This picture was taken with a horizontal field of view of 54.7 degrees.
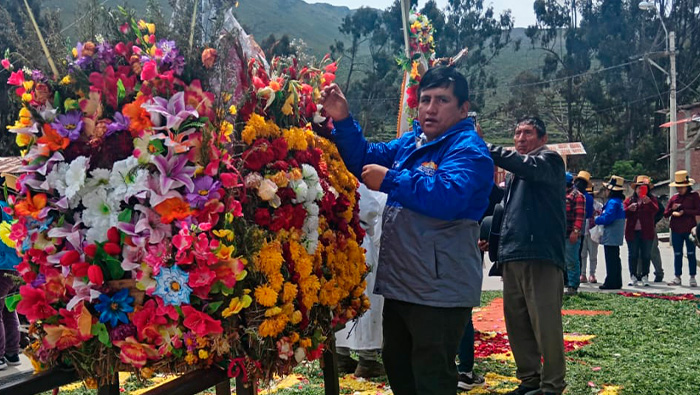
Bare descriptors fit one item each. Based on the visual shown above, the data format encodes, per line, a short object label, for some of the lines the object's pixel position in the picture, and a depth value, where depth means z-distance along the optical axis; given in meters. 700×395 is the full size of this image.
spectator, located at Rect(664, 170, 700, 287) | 12.22
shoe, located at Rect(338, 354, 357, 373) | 5.92
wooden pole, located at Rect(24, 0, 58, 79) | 2.68
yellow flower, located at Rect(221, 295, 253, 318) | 2.61
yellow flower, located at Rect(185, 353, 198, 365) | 2.60
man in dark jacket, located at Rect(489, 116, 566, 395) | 4.77
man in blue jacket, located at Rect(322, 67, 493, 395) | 3.14
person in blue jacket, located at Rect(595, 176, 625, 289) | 11.95
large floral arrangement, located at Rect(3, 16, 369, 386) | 2.53
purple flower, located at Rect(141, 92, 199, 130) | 2.54
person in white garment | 5.52
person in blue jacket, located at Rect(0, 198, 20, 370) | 6.20
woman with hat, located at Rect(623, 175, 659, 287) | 12.25
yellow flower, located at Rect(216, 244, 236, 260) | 2.56
